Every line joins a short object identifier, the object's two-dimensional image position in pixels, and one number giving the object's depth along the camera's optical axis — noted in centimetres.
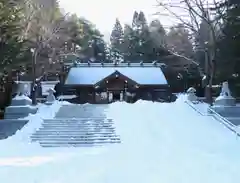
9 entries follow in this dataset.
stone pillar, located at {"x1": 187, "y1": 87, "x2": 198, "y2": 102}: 2128
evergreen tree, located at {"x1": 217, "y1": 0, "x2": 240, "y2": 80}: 2097
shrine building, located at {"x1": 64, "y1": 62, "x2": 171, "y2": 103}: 2725
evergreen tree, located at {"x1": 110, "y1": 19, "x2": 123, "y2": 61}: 4781
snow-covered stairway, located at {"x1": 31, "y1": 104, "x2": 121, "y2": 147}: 1390
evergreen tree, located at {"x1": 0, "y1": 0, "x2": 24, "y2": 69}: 1908
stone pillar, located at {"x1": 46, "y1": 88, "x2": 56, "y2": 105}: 2080
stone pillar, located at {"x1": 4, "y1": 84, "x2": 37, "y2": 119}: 1822
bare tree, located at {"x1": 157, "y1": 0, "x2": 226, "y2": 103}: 2328
